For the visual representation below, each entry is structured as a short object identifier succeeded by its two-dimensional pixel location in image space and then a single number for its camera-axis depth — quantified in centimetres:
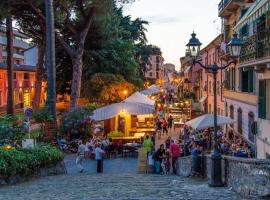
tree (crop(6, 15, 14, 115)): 3466
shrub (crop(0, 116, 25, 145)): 1678
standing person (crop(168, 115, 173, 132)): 3934
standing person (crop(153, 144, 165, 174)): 1899
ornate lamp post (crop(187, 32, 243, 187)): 1238
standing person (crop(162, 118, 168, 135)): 3572
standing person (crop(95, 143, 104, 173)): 1938
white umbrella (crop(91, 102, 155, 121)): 2543
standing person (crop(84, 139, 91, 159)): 2306
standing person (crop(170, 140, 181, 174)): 1928
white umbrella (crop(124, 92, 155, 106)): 2890
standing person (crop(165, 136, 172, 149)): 2158
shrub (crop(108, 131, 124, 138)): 2575
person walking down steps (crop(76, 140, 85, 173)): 1959
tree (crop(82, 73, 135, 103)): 4047
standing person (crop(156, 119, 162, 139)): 3550
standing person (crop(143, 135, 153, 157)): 2094
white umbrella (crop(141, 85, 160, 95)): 4311
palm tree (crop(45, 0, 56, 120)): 2416
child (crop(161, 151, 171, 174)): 1926
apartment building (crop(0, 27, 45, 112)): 5664
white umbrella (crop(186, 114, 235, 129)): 1998
